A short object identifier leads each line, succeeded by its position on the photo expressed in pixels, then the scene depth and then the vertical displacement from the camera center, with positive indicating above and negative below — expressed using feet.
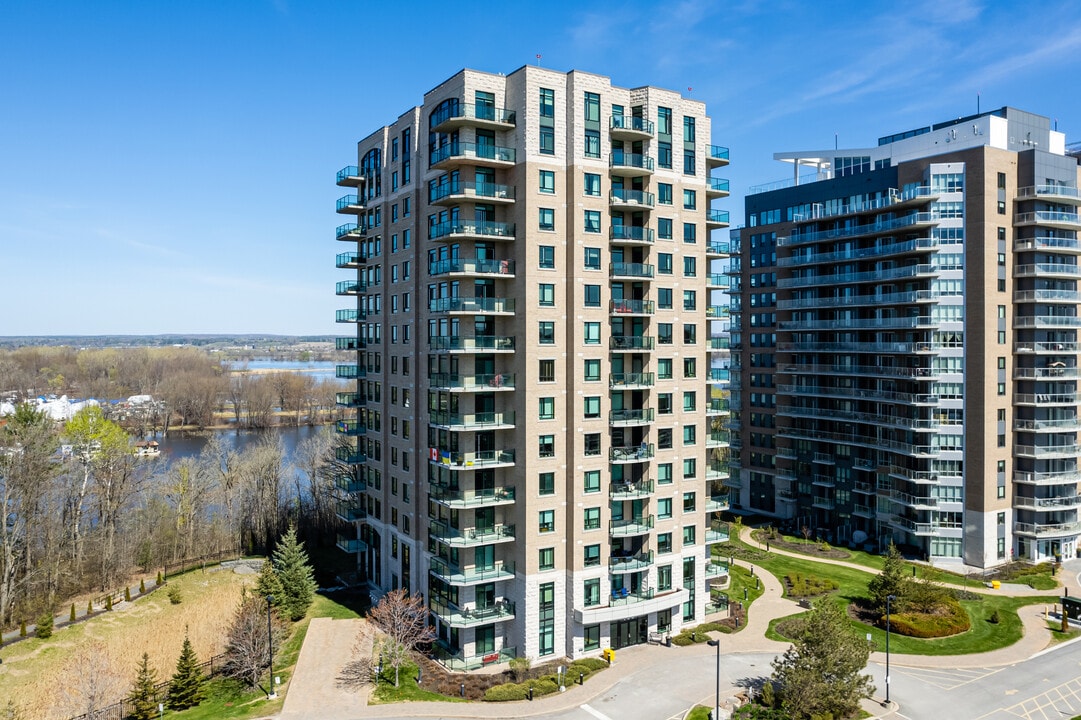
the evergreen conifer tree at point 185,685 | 142.20 -64.34
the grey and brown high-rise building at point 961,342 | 219.00 +1.28
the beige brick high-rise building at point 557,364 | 153.79 -3.61
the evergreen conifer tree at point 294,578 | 183.93 -57.54
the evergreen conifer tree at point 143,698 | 136.87 -64.22
